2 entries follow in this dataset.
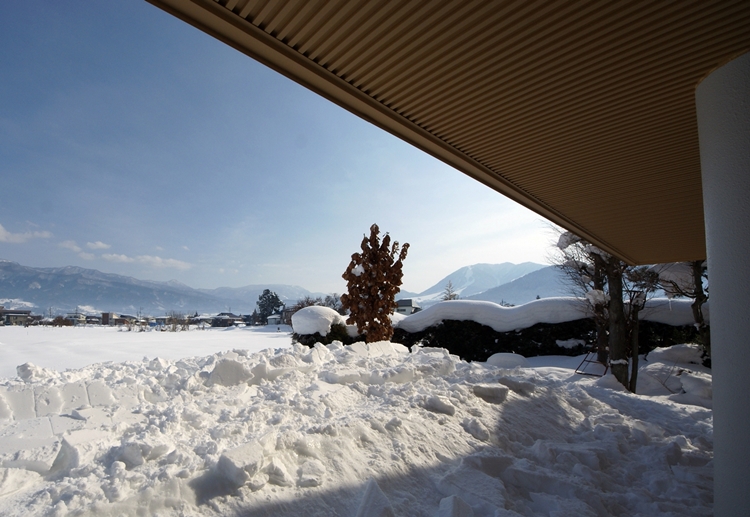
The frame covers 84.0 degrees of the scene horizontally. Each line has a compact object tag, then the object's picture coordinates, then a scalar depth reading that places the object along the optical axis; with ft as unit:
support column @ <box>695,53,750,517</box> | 6.37
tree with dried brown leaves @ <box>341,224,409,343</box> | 33.37
